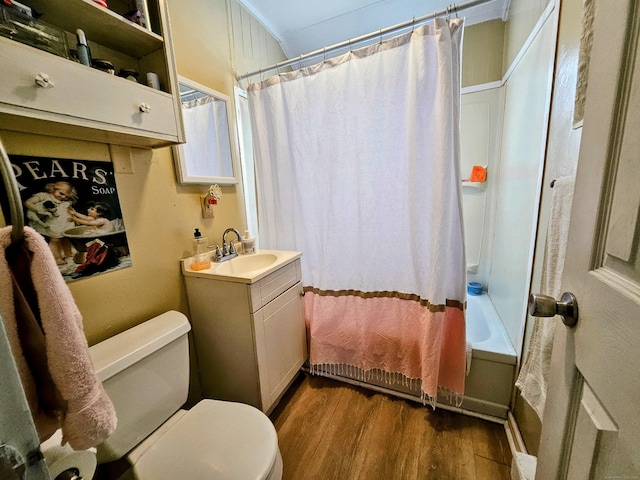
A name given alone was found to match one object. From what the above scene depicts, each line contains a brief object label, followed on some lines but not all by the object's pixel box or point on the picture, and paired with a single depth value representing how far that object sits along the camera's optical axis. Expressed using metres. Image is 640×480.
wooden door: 0.35
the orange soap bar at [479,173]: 1.93
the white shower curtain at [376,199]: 1.18
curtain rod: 1.11
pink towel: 0.38
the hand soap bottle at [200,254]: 1.31
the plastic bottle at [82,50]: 0.78
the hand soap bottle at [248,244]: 1.60
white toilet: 0.80
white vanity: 1.19
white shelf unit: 0.65
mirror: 1.31
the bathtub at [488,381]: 1.32
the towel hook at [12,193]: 0.30
